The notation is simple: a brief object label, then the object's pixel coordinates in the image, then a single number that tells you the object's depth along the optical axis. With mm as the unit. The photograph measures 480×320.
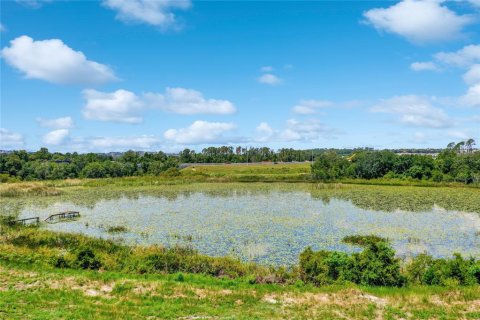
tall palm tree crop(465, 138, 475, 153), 164750
